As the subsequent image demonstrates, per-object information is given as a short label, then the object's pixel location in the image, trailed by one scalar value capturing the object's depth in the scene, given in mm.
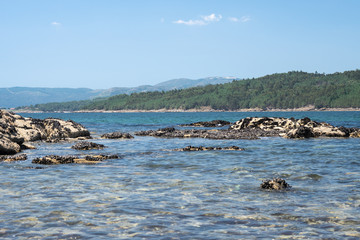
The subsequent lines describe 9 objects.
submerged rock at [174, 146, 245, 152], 26984
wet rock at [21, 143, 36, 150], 28509
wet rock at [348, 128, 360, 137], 39209
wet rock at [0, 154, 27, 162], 21375
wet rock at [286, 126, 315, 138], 38000
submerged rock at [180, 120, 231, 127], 68275
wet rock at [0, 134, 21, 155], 23869
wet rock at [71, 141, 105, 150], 28141
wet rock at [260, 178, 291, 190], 13798
